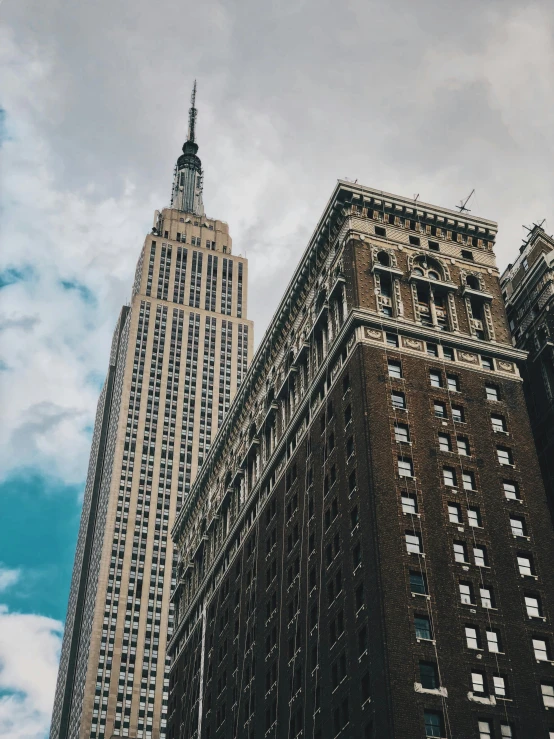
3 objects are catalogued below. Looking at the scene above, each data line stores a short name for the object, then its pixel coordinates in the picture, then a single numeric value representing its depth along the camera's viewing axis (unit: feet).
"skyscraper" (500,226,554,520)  333.01
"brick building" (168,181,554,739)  246.47
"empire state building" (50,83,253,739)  588.09
